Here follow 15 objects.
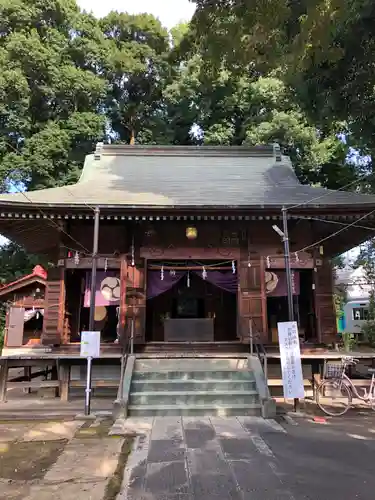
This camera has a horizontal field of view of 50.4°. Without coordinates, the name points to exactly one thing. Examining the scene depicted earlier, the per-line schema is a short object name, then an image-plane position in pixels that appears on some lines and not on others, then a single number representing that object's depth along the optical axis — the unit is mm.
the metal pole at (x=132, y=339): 9575
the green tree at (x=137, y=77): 26078
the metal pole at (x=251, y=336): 9617
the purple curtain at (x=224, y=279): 11180
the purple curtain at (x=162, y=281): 11242
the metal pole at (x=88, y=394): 7455
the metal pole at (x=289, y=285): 7838
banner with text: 7395
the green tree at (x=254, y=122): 21906
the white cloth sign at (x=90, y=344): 7793
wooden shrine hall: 9766
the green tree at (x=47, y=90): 21594
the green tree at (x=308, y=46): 4477
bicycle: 7707
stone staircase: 7547
